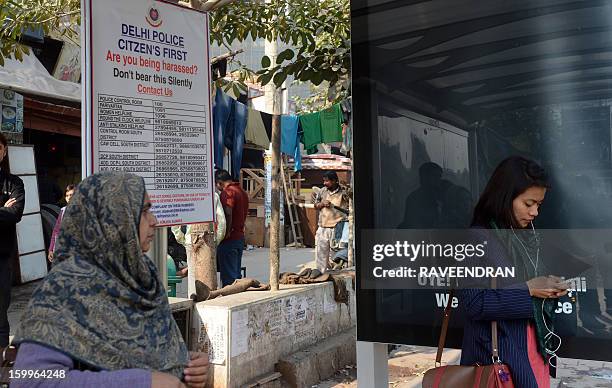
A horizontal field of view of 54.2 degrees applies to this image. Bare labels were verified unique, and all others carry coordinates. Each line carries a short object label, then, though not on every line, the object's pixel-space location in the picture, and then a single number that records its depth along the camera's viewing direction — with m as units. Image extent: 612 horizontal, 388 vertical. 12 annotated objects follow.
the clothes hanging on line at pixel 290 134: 10.07
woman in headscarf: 1.49
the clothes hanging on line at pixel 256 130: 8.96
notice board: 2.61
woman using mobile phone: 2.09
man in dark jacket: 4.03
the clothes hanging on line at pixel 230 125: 7.20
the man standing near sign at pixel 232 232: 7.39
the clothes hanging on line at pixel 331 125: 9.52
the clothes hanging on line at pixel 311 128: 9.88
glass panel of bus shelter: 2.30
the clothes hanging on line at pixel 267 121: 9.52
